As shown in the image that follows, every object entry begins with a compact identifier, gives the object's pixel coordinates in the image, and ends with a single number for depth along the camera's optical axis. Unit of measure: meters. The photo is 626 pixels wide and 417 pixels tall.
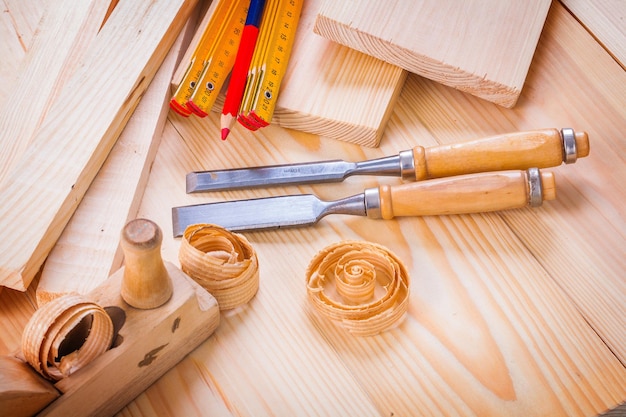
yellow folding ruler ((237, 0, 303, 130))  1.20
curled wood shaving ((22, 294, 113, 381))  0.82
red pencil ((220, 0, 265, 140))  1.20
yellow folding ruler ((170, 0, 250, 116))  1.22
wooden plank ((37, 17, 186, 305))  1.06
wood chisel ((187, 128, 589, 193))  1.11
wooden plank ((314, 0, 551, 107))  1.22
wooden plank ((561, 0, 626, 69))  1.31
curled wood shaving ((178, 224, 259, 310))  1.01
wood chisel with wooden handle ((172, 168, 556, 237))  1.09
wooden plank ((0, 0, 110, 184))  1.19
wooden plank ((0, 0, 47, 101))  1.29
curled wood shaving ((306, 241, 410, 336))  1.03
